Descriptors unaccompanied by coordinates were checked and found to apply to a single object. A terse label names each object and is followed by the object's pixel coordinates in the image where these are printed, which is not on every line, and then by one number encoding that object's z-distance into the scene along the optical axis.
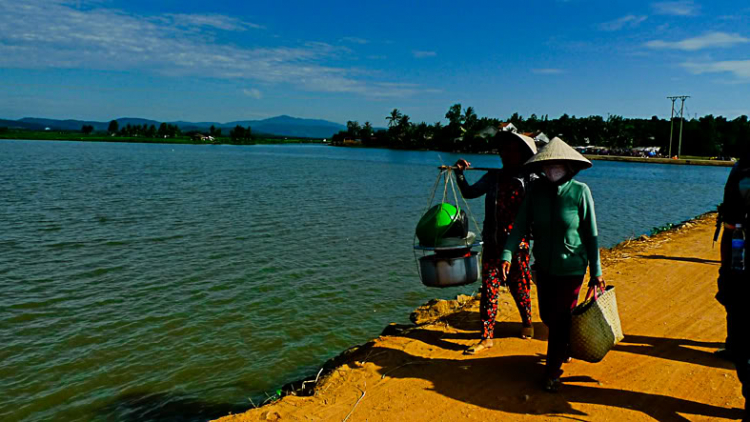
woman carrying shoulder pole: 4.44
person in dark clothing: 3.02
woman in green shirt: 3.54
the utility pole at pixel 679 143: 69.56
